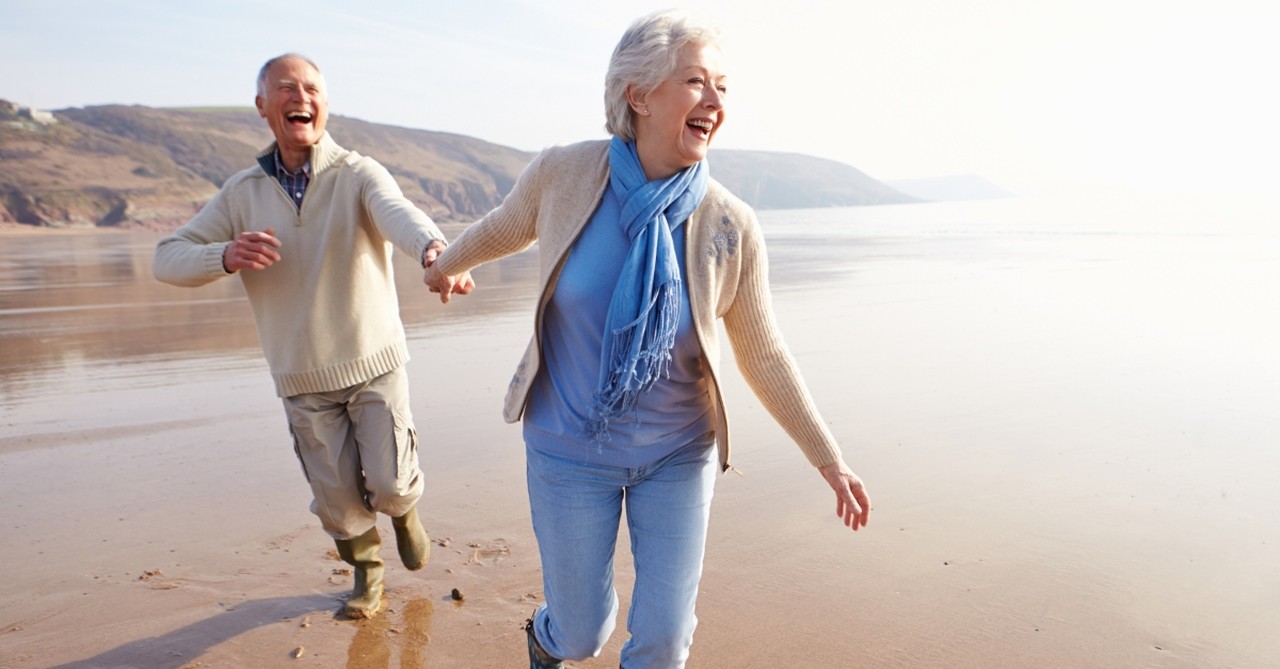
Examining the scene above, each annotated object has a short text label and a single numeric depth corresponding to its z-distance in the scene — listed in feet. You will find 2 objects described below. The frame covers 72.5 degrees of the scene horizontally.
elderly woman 7.66
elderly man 11.05
